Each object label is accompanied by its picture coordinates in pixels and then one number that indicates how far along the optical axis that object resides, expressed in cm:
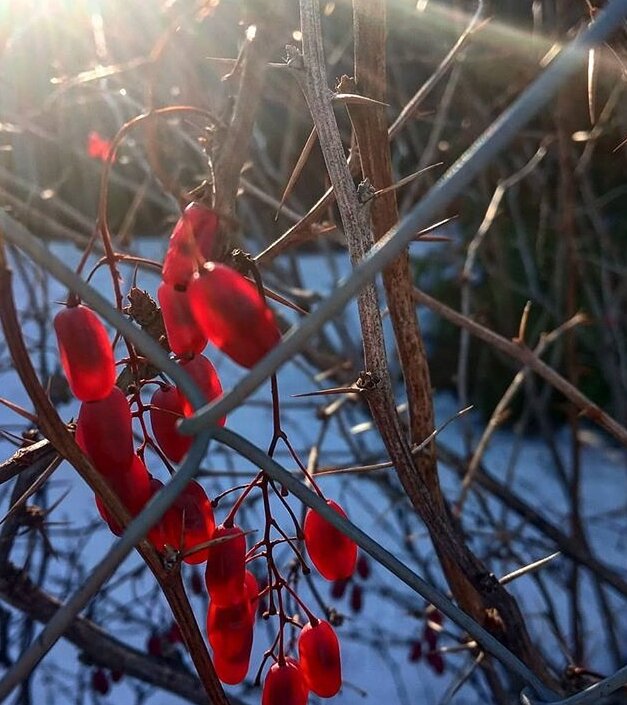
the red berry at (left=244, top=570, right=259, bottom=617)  12
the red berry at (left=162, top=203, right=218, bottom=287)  10
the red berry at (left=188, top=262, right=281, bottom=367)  9
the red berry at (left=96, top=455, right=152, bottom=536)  11
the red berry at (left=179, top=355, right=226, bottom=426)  11
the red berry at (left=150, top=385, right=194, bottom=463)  11
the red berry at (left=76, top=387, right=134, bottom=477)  10
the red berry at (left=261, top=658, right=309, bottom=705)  12
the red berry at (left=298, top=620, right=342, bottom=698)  13
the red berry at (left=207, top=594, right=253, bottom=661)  12
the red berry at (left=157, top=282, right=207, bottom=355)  10
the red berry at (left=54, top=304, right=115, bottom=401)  10
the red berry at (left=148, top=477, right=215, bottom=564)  11
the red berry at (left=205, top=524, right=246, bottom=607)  11
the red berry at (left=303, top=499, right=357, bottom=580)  12
